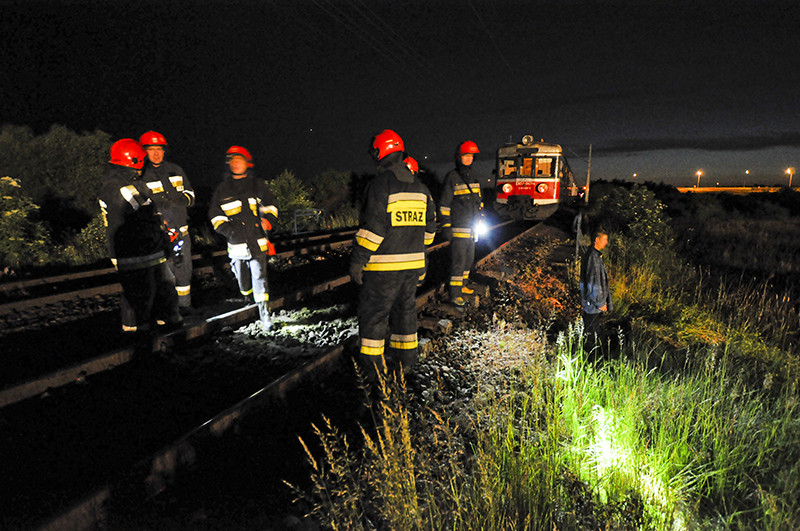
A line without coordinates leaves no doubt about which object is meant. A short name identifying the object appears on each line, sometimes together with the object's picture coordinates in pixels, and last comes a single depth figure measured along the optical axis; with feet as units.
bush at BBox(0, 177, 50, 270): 31.91
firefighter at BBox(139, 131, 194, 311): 19.29
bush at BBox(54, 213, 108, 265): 32.79
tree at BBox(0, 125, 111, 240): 52.54
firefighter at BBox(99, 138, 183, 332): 16.03
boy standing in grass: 17.06
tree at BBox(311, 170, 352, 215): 79.46
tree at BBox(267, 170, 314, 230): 57.93
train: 57.00
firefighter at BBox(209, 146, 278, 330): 17.80
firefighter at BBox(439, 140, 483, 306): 19.90
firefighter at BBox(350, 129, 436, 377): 12.07
